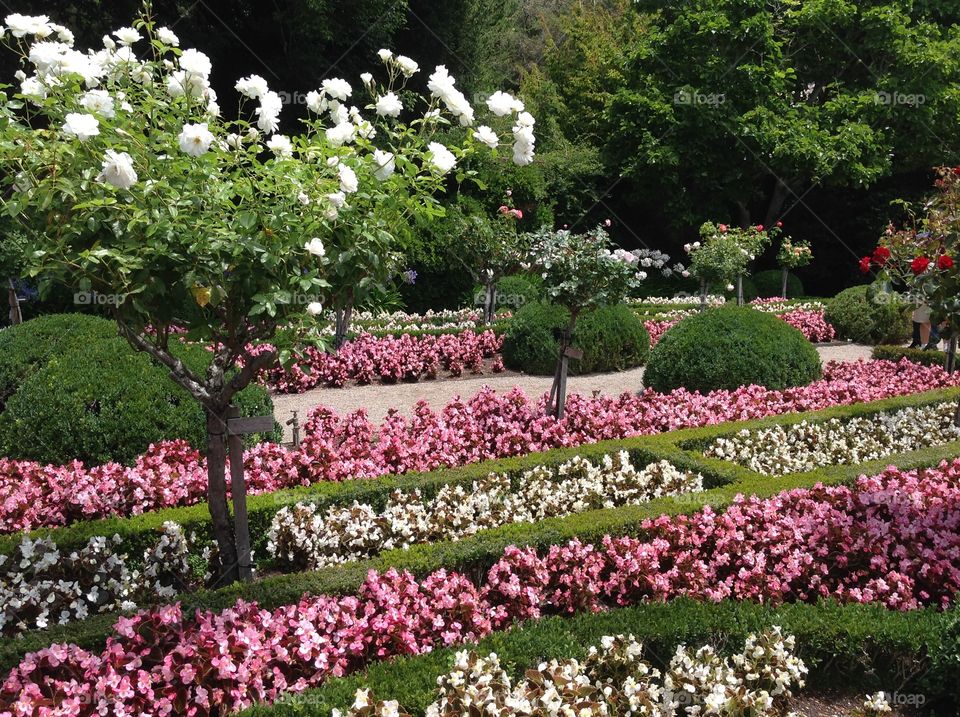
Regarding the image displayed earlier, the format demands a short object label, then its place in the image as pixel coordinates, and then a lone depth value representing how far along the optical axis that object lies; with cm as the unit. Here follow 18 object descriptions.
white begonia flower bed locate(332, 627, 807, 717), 258
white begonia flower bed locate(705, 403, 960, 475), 577
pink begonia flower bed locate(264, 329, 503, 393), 959
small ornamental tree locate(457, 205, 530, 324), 1312
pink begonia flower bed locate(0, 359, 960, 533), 449
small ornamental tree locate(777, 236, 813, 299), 1878
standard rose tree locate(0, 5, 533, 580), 285
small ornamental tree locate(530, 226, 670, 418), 669
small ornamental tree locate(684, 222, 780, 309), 1499
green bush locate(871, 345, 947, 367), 988
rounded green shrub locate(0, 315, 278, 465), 531
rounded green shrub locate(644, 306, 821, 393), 773
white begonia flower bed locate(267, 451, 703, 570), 414
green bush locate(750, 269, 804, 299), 2242
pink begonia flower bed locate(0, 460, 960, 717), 276
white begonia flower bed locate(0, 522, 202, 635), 347
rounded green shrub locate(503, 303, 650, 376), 1020
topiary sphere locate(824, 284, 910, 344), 1358
